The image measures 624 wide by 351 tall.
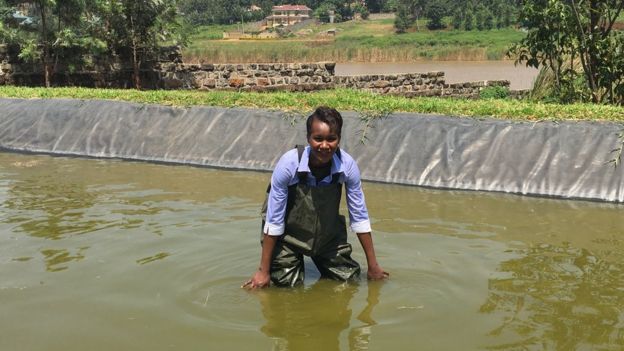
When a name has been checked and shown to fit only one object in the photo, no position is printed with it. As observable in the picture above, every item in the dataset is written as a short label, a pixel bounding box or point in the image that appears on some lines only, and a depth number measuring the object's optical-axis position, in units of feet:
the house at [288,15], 310.24
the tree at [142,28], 51.26
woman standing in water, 12.48
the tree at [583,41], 33.42
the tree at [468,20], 209.87
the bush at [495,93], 51.67
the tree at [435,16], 224.74
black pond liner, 23.50
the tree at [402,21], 229.04
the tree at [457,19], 215.31
